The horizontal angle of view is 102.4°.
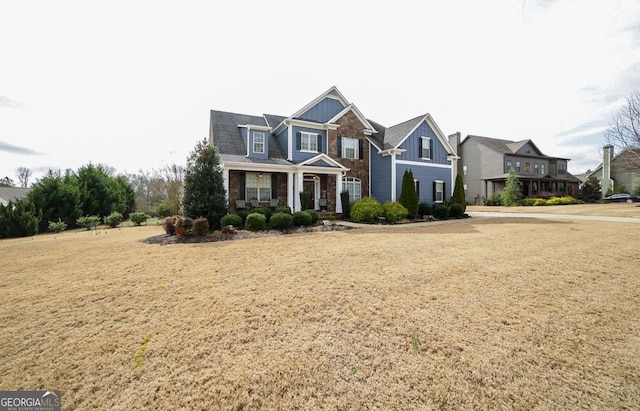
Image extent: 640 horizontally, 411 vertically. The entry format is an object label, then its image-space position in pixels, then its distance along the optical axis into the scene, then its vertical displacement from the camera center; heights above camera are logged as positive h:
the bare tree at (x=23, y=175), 53.97 +6.75
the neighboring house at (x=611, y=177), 38.16 +3.43
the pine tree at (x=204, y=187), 12.35 +0.85
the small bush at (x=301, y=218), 13.03 -0.76
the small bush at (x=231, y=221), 11.98 -0.78
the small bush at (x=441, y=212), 17.94 -0.75
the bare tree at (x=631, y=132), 19.41 +5.23
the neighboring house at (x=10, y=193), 31.28 +1.83
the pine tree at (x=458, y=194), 19.41 +0.54
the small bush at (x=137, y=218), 16.80 -0.82
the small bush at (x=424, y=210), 18.36 -0.61
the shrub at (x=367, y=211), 15.61 -0.54
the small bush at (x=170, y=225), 11.09 -0.87
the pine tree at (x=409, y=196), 17.03 +0.38
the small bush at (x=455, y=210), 18.42 -0.64
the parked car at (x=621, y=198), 32.47 +0.11
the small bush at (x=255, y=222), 11.82 -0.85
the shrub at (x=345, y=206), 17.34 -0.24
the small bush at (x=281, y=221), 12.22 -0.83
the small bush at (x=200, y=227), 10.50 -0.92
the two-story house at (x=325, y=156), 16.22 +3.40
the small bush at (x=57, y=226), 15.37 -1.20
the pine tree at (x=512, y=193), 30.17 +0.86
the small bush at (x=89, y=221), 15.40 -0.92
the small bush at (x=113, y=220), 16.28 -0.91
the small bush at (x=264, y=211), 13.45 -0.39
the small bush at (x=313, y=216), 13.51 -0.70
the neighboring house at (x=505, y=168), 34.72 +4.71
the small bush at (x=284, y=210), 14.22 -0.37
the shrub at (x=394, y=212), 15.46 -0.61
